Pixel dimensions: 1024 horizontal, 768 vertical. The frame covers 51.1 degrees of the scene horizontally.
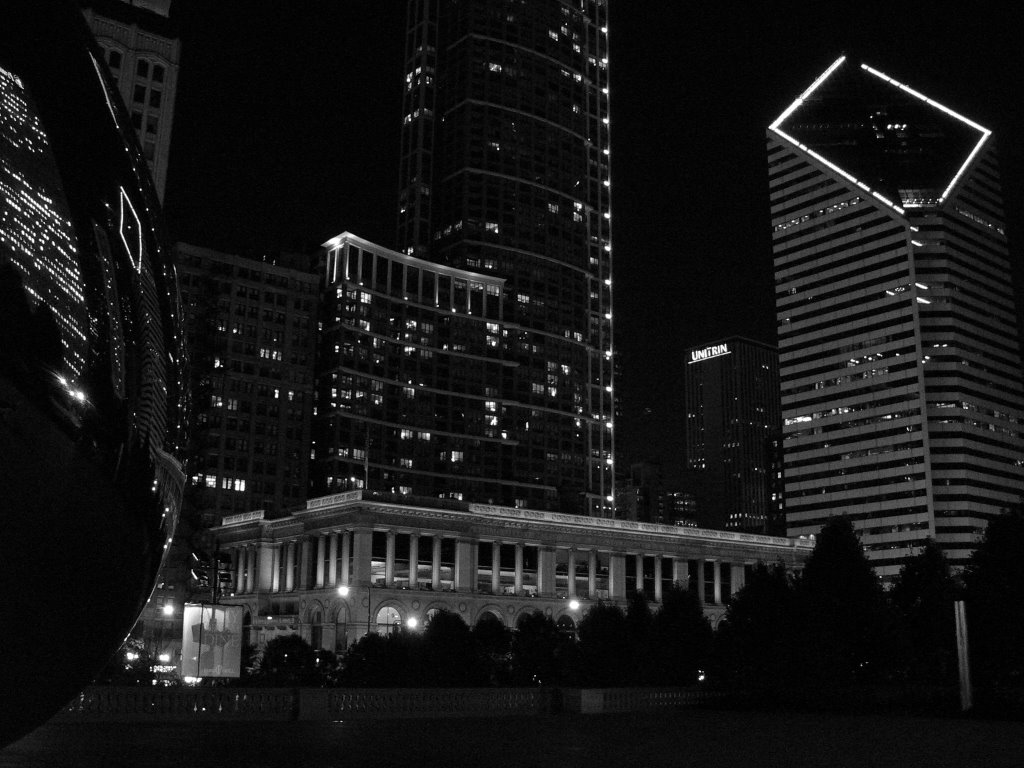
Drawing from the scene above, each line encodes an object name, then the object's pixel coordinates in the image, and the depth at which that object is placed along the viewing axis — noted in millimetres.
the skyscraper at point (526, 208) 178375
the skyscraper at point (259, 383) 139625
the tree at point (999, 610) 45156
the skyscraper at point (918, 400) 186125
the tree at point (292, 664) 41344
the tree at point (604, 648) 45844
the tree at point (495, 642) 55656
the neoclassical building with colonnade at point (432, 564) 103625
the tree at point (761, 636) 40062
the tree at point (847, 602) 49031
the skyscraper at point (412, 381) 153750
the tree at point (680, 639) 45688
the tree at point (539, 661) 50812
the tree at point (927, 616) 55250
